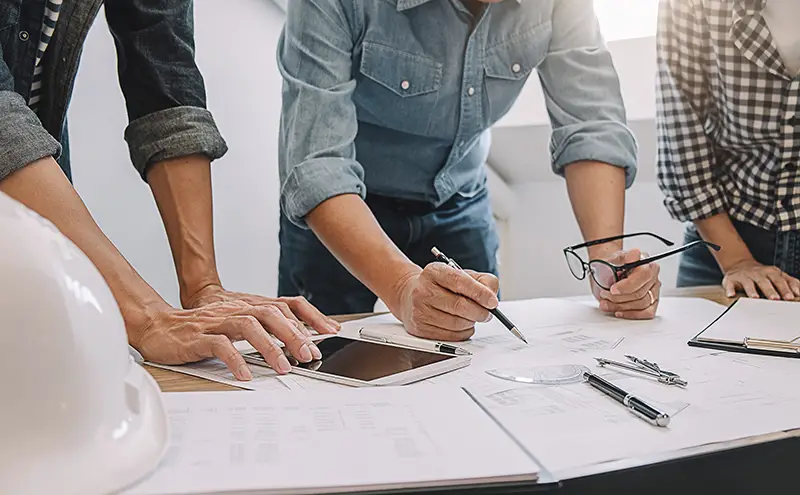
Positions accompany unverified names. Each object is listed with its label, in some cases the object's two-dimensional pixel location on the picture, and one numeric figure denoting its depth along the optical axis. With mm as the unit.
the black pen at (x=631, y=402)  545
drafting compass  660
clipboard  787
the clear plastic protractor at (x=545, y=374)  663
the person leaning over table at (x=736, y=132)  1221
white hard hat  434
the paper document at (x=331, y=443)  446
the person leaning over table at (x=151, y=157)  735
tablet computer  670
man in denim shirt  987
